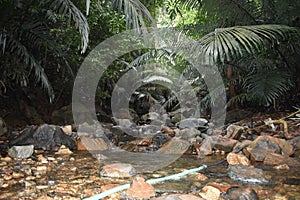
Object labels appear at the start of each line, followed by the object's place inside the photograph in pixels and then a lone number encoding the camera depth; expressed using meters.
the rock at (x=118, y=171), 1.95
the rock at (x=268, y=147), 2.49
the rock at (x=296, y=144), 2.59
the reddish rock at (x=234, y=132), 3.21
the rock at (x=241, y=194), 1.51
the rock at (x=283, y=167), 2.17
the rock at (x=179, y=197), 1.42
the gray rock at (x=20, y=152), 2.49
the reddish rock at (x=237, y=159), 2.33
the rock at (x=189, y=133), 3.71
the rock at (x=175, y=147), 2.97
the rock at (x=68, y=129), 3.94
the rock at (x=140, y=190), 1.55
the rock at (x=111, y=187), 1.56
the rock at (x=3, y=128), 3.87
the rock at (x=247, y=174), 1.86
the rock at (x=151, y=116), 7.21
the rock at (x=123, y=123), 5.68
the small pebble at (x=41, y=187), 1.66
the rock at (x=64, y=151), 2.84
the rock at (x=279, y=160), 2.29
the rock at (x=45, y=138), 3.10
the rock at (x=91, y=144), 3.13
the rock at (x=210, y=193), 1.56
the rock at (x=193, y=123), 4.71
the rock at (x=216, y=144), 2.89
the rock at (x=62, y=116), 5.50
